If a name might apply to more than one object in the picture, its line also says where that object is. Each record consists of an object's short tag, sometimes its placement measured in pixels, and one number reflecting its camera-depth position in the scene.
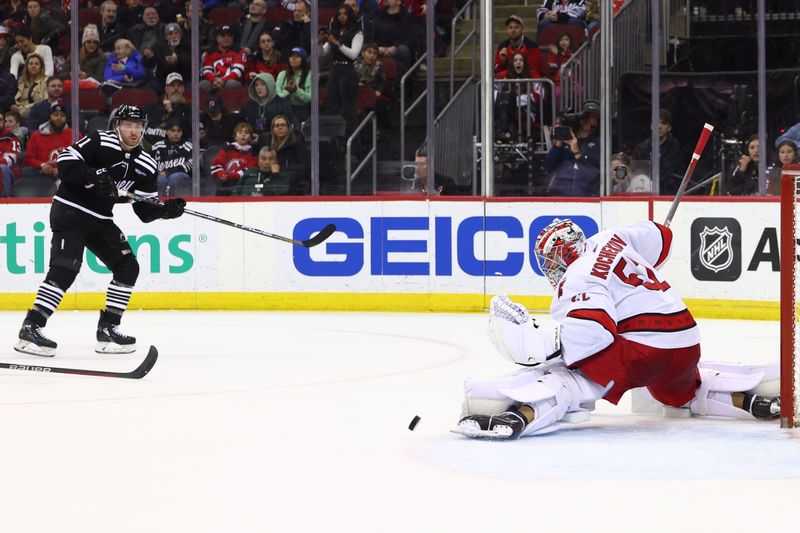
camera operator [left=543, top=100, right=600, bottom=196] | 18.62
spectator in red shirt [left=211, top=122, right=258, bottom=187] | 19.59
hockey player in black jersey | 13.02
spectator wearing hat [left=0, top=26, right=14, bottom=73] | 22.17
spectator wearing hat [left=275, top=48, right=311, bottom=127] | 19.50
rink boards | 18.58
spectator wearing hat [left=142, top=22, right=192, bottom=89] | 20.59
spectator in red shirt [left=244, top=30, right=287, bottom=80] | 20.44
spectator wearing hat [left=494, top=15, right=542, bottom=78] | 19.80
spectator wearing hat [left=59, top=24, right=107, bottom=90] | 20.59
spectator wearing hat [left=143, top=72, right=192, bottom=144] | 20.05
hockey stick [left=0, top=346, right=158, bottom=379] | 11.28
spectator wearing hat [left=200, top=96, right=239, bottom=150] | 19.83
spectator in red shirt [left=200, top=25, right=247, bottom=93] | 20.17
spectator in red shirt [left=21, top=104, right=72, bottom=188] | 20.06
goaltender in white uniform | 8.23
